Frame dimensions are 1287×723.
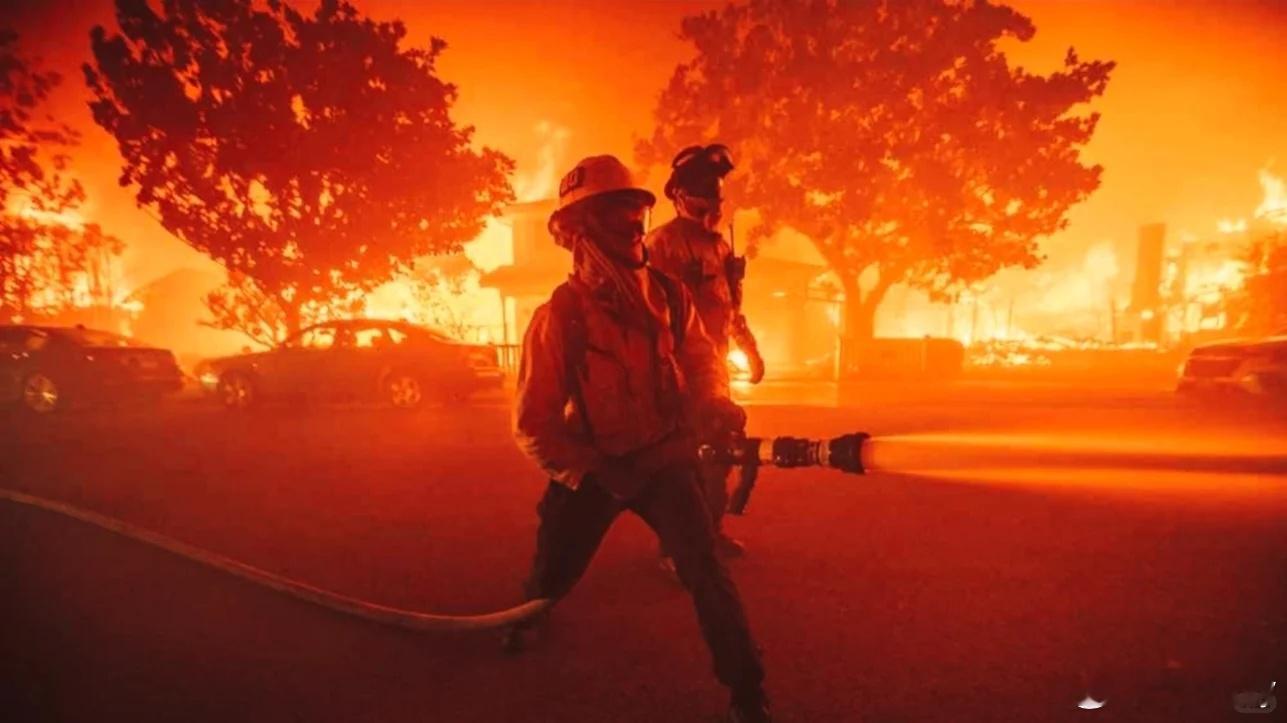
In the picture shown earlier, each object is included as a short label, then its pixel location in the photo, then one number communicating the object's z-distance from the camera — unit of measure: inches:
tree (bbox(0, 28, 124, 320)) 586.9
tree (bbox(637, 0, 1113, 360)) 741.9
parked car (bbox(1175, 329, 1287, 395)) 324.5
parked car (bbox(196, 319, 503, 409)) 473.7
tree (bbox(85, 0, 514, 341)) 558.3
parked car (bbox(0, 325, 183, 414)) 445.4
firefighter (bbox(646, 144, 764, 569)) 136.3
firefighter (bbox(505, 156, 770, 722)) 91.0
